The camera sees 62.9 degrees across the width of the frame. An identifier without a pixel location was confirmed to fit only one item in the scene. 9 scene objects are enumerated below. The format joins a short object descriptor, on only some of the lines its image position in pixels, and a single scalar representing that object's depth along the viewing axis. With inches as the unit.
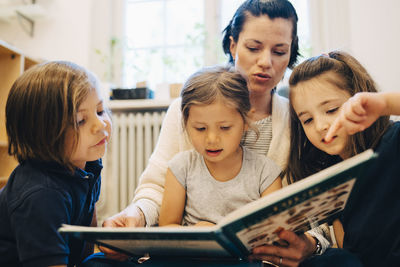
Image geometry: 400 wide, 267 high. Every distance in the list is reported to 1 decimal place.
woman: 45.3
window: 104.8
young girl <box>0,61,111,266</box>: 26.3
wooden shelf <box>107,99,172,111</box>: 93.6
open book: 19.4
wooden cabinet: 77.5
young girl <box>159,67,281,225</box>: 37.0
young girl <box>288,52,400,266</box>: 26.9
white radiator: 95.7
